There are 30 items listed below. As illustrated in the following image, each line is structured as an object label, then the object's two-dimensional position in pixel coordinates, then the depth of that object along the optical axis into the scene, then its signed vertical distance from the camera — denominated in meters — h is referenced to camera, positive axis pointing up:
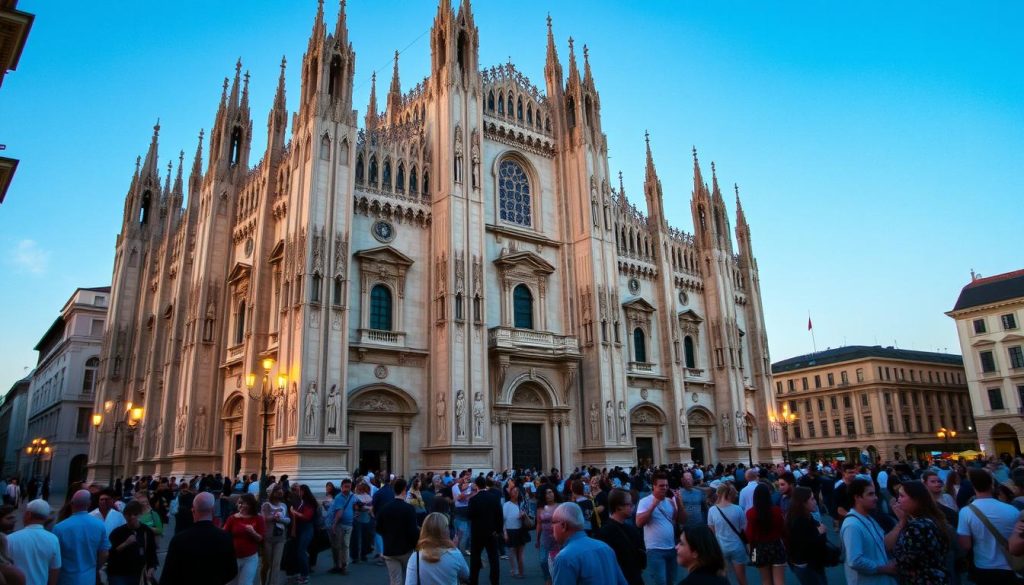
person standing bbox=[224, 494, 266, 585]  8.59 -0.87
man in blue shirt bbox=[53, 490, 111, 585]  7.92 -0.88
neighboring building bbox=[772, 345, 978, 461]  70.75 +4.44
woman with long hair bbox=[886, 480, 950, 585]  5.71 -0.81
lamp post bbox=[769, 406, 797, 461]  42.62 +1.86
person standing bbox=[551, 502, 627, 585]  5.50 -0.87
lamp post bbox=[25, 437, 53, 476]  53.94 +1.73
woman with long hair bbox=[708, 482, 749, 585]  8.91 -0.98
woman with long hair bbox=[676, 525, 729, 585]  4.51 -0.70
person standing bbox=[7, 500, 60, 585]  6.87 -0.79
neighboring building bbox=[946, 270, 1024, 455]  56.09 +6.82
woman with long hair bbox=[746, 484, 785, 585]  8.27 -1.07
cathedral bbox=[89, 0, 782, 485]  29.41 +7.91
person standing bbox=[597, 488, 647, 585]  7.16 -0.98
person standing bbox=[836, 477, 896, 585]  6.30 -0.89
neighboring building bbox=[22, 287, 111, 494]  55.88 +6.82
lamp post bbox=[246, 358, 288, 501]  19.54 +2.74
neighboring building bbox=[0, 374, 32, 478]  82.06 +5.67
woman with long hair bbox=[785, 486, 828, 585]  7.75 -1.05
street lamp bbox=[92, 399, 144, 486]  39.53 +3.10
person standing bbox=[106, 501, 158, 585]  8.45 -1.02
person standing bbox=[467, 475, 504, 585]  11.45 -1.14
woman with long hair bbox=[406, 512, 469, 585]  6.59 -0.96
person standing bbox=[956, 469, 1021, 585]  6.46 -0.88
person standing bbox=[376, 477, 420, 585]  9.48 -1.06
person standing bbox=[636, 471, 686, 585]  9.15 -1.05
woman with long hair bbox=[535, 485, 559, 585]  11.60 -1.05
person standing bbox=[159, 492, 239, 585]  6.47 -0.86
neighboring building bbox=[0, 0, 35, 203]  13.11 +8.34
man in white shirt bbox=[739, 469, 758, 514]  10.61 -0.72
